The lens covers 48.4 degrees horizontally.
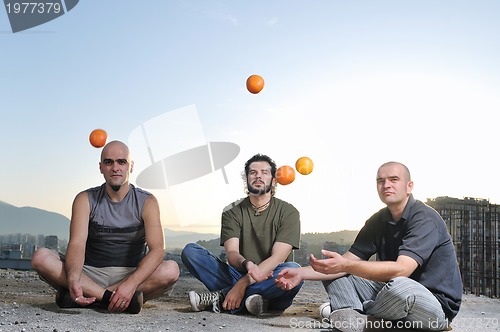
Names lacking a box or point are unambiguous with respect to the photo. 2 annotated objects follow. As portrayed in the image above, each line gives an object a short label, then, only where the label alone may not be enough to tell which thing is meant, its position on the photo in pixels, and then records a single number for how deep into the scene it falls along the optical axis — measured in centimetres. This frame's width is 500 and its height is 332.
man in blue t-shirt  324
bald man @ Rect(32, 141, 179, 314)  423
